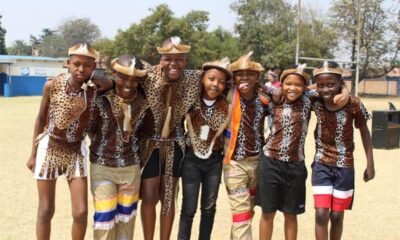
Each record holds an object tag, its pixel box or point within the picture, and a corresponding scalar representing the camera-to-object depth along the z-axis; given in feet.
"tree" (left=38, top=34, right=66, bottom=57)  270.67
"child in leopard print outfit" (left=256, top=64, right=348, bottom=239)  14.34
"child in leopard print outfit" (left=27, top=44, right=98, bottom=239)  13.25
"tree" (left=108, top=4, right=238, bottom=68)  126.62
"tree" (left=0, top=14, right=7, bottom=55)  214.90
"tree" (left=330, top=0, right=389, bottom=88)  124.98
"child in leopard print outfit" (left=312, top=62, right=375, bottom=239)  14.34
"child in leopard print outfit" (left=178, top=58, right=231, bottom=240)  14.44
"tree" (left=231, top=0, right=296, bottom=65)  139.35
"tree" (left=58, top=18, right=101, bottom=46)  273.75
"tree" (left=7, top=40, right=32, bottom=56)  320.50
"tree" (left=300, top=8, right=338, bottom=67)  134.79
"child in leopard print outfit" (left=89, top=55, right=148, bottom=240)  13.46
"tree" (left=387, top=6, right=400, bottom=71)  129.80
